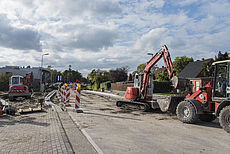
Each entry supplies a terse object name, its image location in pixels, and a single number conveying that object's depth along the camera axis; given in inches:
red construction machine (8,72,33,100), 679.7
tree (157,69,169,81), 1363.2
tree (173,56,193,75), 2439.7
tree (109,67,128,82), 2033.7
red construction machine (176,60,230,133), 269.5
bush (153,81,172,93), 1243.2
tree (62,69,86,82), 3766.2
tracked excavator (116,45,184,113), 421.0
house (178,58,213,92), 1648.6
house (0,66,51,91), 1920.5
